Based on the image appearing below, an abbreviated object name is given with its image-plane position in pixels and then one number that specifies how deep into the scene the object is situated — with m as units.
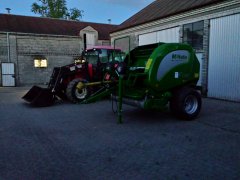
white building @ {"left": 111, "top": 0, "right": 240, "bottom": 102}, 9.58
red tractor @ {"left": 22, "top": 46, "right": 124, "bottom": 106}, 9.15
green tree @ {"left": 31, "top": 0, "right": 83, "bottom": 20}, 38.59
